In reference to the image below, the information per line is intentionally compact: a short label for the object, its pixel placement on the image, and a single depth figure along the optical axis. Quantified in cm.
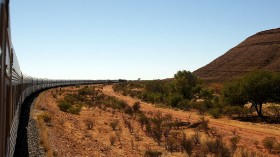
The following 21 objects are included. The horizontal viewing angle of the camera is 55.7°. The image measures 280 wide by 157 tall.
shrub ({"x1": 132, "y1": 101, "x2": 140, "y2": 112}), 2533
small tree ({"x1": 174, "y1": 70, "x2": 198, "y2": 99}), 3172
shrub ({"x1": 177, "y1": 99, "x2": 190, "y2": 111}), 2713
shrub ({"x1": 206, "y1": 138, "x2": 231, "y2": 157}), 1188
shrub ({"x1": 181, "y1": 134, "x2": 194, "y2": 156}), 1252
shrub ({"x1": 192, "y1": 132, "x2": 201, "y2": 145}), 1396
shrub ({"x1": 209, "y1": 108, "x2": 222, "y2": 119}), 2173
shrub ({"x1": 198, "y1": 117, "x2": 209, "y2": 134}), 1680
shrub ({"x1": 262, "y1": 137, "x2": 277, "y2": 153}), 1272
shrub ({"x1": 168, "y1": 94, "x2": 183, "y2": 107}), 2902
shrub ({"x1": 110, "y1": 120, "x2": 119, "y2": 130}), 1730
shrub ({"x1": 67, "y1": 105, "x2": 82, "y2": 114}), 2206
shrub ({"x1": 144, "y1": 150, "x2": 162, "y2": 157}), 1172
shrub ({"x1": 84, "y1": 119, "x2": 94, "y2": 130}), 1720
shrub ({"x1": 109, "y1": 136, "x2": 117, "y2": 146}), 1385
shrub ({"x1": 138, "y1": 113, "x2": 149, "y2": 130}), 1891
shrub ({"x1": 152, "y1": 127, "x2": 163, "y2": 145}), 1470
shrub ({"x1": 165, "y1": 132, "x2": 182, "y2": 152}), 1311
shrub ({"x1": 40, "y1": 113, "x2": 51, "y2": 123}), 1584
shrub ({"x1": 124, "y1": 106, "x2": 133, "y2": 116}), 2382
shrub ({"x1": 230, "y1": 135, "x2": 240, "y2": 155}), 1253
